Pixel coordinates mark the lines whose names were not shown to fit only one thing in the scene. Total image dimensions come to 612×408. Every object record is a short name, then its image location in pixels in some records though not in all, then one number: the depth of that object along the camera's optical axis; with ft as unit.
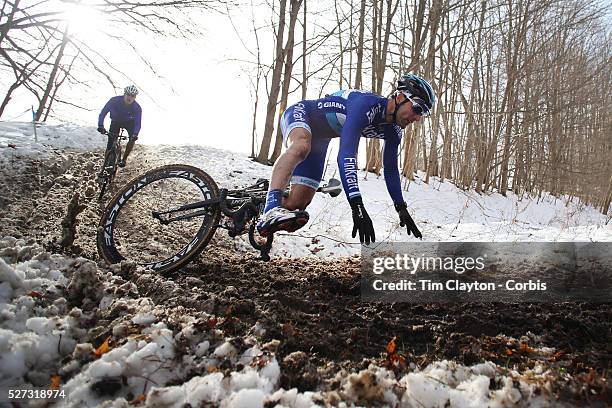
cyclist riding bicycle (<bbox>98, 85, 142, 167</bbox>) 25.86
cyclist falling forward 9.71
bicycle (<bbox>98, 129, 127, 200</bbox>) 23.06
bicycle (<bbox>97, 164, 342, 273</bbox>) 11.11
